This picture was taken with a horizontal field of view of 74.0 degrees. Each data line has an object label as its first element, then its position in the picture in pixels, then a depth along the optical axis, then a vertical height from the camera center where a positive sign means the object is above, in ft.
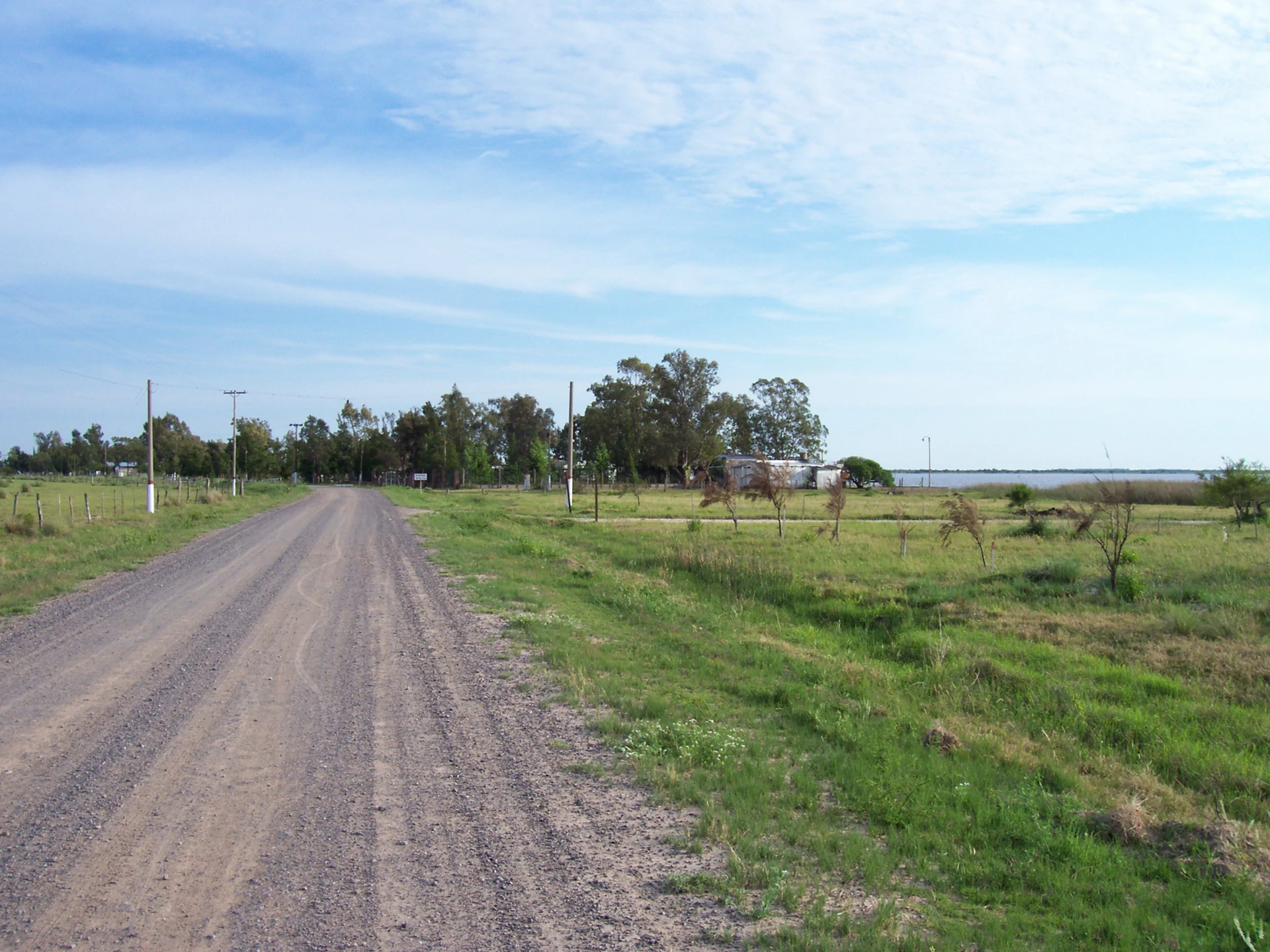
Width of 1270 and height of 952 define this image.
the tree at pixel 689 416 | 346.54 +25.08
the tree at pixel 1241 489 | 100.12 -2.05
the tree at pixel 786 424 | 393.29 +24.40
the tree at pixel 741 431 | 386.73 +21.08
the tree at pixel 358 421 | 400.06 +29.92
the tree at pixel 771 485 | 94.68 -0.98
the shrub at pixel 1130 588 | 47.16 -6.50
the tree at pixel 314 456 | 418.57 +11.99
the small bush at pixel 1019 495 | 144.66 -3.73
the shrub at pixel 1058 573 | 52.44 -6.32
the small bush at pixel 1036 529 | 93.40 -6.27
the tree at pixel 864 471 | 314.55 +1.41
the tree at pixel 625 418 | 350.84 +25.08
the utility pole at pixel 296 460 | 357.94 +8.44
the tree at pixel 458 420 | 383.24 +27.82
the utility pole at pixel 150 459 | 124.47 +3.30
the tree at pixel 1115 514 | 48.91 -2.58
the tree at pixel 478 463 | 317.42 +5.70
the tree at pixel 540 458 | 291.99 +7.00
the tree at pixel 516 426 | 427.74 +26.33
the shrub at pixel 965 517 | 64.44 -3.27
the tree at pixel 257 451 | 327.06 +11.64
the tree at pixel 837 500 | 87.76 -2.57
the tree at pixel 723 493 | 100.99 -2.05
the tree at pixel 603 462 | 278.87 +5.42
